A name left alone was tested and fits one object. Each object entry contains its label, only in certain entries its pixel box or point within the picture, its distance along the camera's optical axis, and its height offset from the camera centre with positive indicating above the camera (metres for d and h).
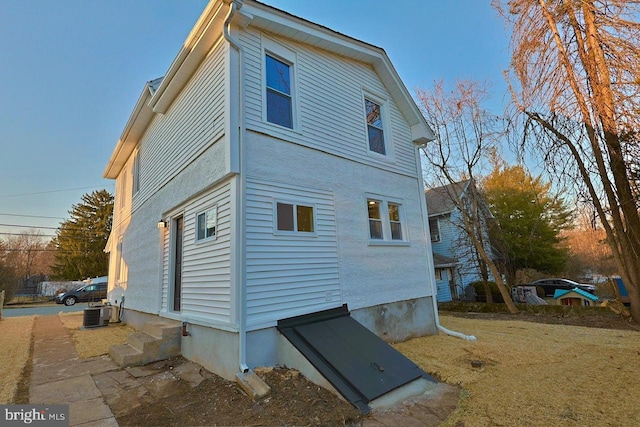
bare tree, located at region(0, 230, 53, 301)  36.59 +3.46
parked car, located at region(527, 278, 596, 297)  20.19 -2.05
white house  4.73 +1.52
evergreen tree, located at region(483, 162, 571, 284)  20.88 +2.31
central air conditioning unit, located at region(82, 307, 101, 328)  9.47 -1.19
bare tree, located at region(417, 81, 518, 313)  13.00 +5.22
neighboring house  17.81 +0.56
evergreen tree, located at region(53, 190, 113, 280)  30.06 +3.80
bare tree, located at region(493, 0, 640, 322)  6.82 +3.68
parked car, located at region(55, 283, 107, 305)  21.18 -1.10
